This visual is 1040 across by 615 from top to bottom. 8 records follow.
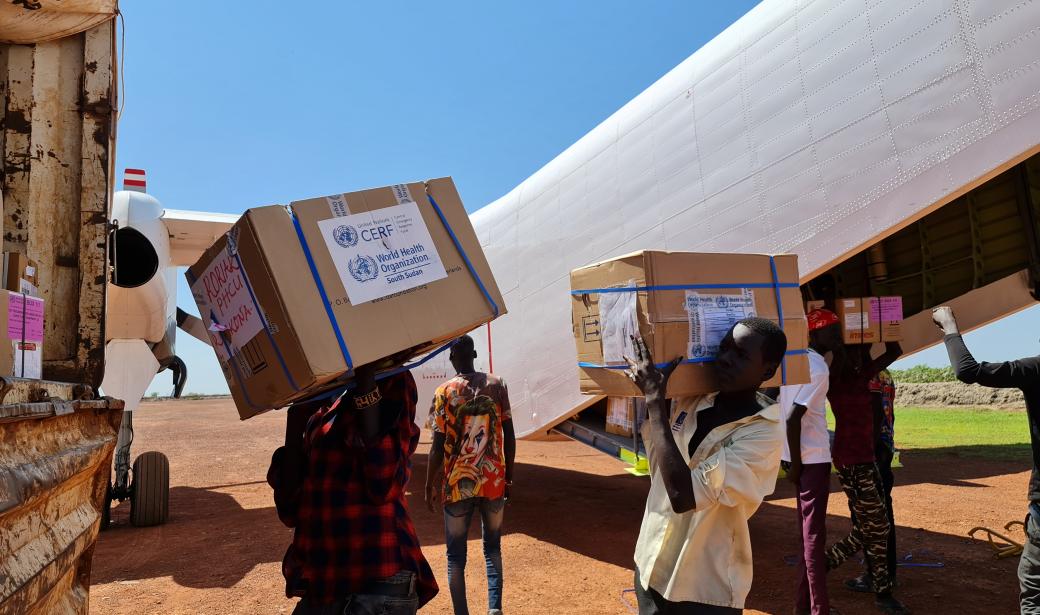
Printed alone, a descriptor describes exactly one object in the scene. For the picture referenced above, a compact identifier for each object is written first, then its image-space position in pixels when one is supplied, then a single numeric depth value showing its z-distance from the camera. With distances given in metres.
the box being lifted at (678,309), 2.45
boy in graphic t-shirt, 4.25
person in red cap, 4.02
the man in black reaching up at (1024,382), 3.12
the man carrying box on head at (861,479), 4.40
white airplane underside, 5.70
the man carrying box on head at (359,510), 2.20
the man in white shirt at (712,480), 2.09
